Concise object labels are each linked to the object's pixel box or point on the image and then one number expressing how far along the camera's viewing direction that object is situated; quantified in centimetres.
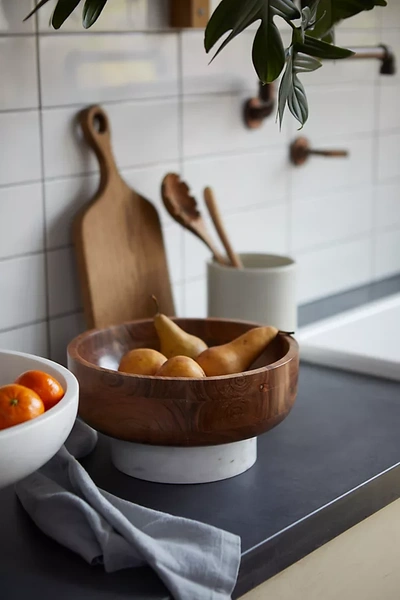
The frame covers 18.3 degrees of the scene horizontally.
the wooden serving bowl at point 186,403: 139
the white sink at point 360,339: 178
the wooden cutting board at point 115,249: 178
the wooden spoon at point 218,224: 188
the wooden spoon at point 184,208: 186
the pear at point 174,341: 156
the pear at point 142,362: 148
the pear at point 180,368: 143
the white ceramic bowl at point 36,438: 124
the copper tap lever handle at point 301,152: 217
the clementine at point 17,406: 128
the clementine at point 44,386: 132
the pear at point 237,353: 149
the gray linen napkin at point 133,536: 125
